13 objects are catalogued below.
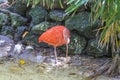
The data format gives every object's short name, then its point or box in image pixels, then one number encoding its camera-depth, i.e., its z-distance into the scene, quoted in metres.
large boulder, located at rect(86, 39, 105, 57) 5.51
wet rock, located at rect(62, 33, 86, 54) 5.72
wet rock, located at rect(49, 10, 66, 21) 5.93
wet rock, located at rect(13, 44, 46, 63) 5.71
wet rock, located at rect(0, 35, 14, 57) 5.92
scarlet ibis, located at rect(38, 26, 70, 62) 5.47
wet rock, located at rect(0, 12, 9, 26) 6.61
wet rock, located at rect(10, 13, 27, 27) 6.49
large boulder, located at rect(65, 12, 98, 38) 5.62
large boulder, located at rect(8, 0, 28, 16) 6.61
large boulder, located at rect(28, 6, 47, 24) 6.24
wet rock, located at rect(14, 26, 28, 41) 6.32
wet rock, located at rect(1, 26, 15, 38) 6.47
